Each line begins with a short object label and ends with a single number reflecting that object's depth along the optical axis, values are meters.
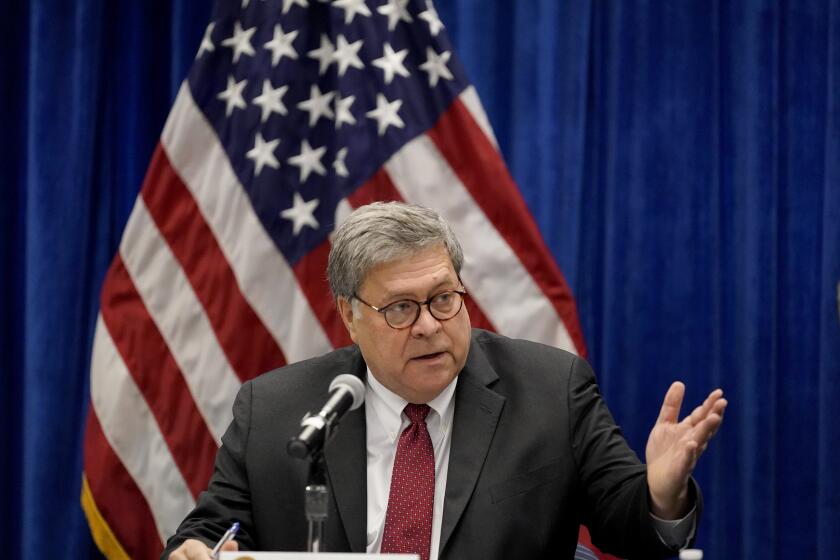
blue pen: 5.11
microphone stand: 5.03
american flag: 5.90
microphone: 5.01
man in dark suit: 5.35
